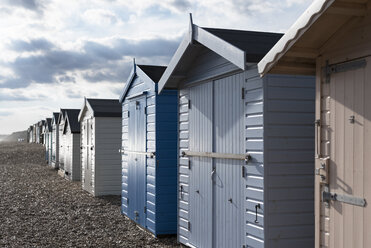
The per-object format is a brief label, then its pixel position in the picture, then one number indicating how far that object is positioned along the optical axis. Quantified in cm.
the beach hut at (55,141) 2770
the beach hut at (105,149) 1553
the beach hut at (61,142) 2420
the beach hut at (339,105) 411
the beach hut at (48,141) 3160
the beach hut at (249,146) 560
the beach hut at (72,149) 2108
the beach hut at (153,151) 909
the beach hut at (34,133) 6371
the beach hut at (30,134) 7239
